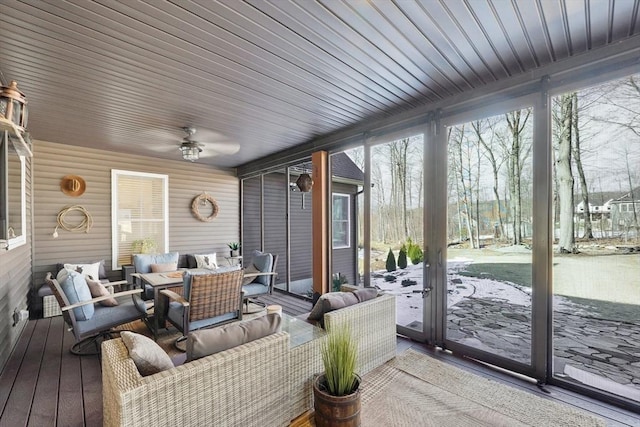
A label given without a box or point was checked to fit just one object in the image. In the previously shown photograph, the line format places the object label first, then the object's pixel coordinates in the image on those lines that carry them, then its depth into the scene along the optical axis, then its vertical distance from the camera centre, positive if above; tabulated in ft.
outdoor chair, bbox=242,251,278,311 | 15.30 -3.27
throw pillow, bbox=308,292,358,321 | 8.77 -2.73
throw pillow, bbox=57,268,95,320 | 9.90 -2.54
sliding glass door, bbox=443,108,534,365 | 9.53 -0.84
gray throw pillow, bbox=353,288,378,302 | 9.62 -2.69
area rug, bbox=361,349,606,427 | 7.02 -5.03
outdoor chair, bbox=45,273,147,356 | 9.68 -3.67
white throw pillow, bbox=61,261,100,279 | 15.19 -2.76
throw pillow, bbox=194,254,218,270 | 19.24 -3.05
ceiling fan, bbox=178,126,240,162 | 12.53 +3.23
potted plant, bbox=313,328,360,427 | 6.16 -3.88
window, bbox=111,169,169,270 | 18.51 +0.19
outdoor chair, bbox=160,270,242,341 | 10.08 -3.08
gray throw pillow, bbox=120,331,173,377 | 5.27 -2.58
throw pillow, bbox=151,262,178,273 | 16.29 -2.90
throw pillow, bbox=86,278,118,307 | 10.87 -2.71
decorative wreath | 21.65 +0.85
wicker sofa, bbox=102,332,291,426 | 4.76 -3.21
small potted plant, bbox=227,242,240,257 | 22.84 -2.55
